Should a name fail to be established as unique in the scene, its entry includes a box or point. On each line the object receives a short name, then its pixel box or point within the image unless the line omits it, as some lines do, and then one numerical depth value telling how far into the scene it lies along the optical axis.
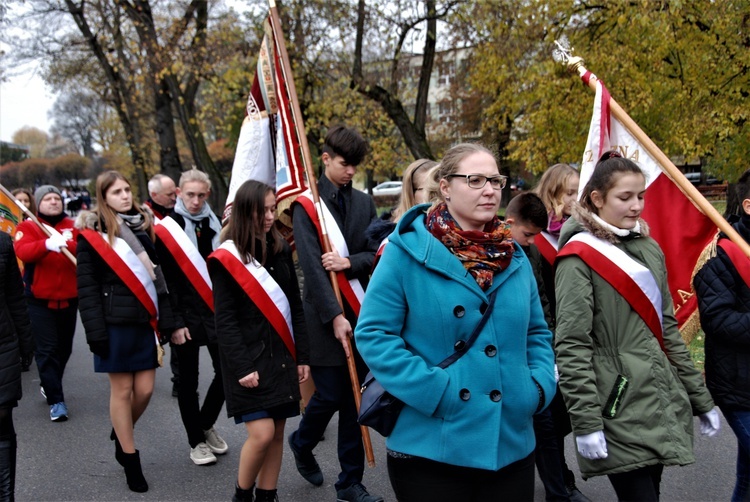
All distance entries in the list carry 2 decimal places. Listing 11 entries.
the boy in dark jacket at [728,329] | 3.14
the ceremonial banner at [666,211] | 3.66
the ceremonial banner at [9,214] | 6.29
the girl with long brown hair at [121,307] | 4.47
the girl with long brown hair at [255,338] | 3.73
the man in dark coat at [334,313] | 4.17
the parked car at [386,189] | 51.80
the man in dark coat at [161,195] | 5.47
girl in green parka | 2.83
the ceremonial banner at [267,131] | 4.84
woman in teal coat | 2.30
